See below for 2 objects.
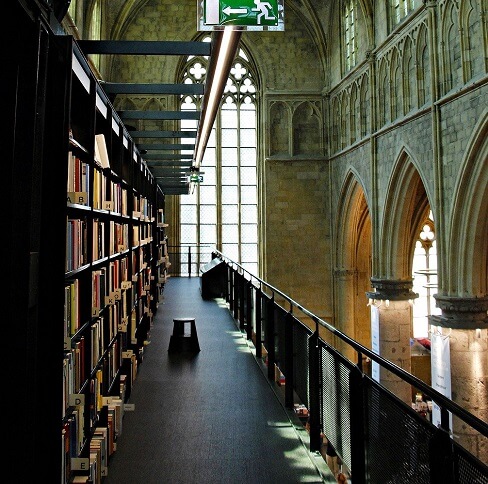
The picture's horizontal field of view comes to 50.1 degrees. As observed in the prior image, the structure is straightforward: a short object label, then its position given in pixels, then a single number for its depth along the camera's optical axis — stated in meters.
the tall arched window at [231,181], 15.77
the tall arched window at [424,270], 15.33
